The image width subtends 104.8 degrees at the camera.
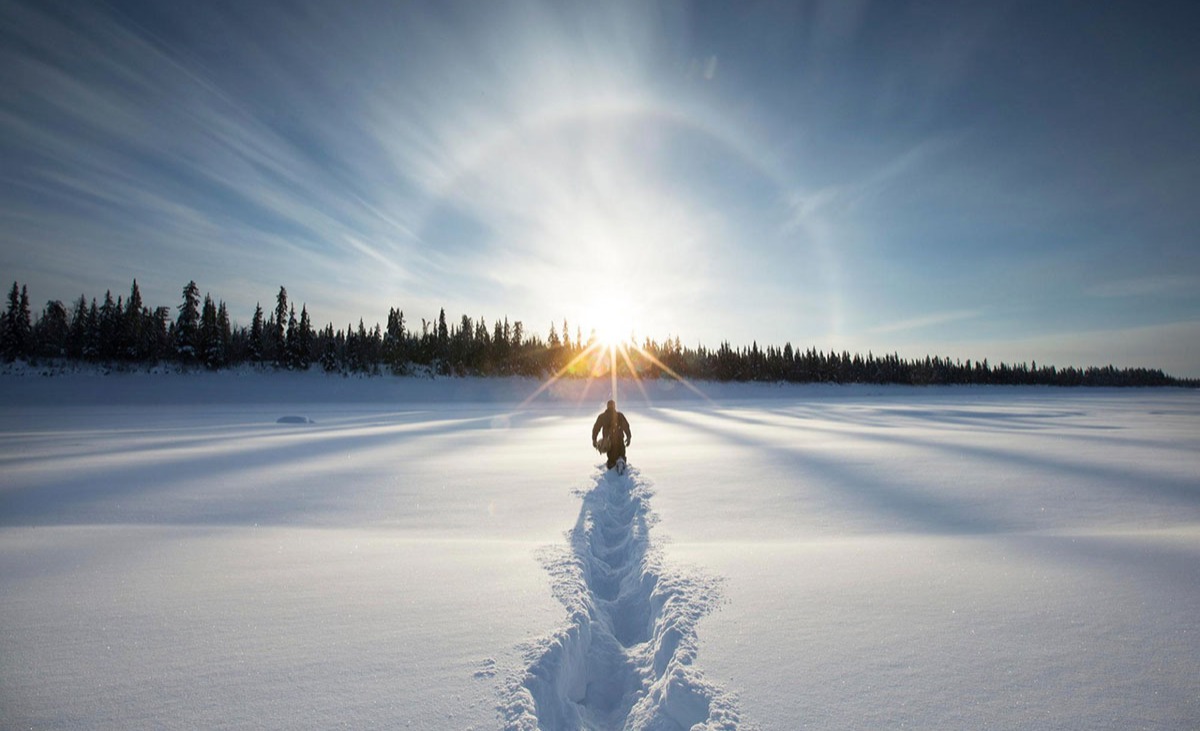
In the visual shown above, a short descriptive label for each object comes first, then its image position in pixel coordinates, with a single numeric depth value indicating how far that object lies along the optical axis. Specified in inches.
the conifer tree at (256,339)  2174.0
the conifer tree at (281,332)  2145.1
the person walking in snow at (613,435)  420.5
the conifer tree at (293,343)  2132.1
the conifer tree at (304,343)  2150.6
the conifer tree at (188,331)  2003.0
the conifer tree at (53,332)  1909.4
